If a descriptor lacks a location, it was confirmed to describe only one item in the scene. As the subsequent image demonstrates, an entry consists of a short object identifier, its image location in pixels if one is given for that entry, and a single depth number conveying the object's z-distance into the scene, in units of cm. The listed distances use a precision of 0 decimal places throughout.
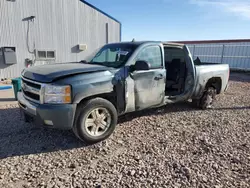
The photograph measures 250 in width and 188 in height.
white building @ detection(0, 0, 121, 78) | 981
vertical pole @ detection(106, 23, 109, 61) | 1363
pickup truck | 318
